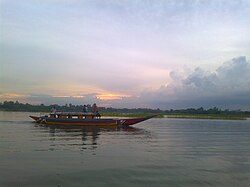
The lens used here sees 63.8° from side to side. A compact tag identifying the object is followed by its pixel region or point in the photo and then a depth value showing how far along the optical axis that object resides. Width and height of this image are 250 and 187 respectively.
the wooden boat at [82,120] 34.30
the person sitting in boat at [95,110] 35.33
